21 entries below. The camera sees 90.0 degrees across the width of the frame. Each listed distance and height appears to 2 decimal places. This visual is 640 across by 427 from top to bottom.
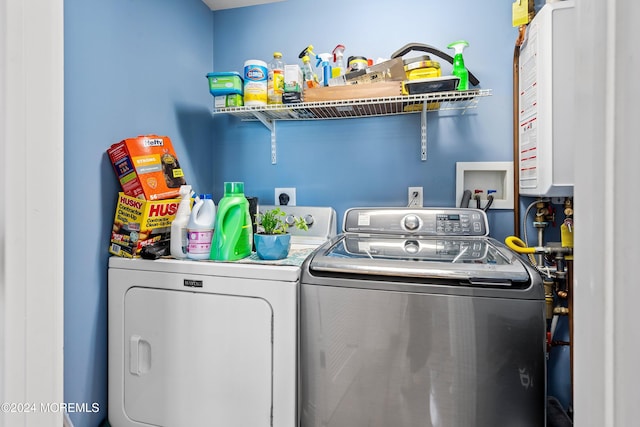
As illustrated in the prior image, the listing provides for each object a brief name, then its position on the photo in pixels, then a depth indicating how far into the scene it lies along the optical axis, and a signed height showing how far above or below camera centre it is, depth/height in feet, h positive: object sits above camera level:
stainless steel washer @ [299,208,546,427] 3.28 -1.44
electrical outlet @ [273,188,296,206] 6.93 +0.28
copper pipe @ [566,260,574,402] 5.06 -1.24
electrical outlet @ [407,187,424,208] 6.32 +0.26
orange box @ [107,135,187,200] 4.56 +0.63
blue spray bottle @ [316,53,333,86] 6.04 +2.77
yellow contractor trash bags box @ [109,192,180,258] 4.47 -0.22
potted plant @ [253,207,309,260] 4.30 -0.45
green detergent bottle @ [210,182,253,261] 4.34 -0.25
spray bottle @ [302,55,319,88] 5.94 +2.60
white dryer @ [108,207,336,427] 3.87 -1.71
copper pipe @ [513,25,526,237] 5.71 +1.22
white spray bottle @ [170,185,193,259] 4.47 -0.31
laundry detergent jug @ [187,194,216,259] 4.38 -0.32
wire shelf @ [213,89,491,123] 5.25 +1.93
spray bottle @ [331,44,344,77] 5.92 +2.90
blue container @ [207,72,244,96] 5.87 +2.34
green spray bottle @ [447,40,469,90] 5.38 +2.48
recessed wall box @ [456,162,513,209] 5.95 +0.56
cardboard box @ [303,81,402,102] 5.32 +2.04
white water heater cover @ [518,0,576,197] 4.36 +1.59
